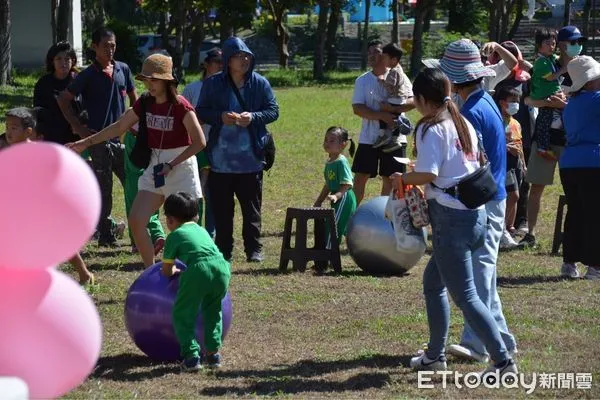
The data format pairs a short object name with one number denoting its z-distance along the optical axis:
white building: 49.78
